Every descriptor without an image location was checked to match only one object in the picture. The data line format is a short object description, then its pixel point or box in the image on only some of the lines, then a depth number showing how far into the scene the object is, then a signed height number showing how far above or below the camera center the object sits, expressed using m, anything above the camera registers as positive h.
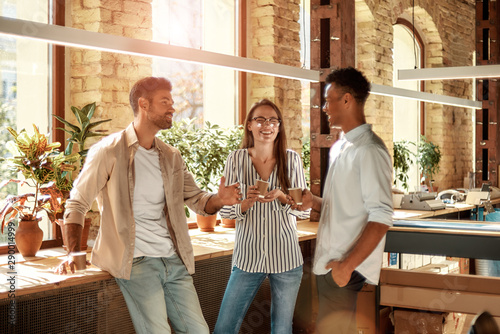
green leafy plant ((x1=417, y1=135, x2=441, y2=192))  8.41 +0.07
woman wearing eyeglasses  2.95 -0.31
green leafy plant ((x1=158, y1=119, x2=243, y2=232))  4.52 +0.11
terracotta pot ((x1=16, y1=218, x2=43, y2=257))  3.47 -0.43
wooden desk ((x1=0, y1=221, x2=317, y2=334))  2.94 -0.76
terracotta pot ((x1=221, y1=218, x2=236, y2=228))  5.02 -0.51
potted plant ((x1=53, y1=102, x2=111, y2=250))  3.61 +0.18
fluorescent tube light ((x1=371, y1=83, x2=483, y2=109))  4.75 +0.62
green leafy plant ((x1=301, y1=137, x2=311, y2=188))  6.45 +0.08
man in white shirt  2.35 -0.19
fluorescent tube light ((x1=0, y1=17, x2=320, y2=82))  2.46 +0.57
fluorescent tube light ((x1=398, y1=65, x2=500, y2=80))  4.95 +0.78
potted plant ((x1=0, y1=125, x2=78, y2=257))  3.37 -0.09
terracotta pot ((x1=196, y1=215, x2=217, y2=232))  4.74 -0.48
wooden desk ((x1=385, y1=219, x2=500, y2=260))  3.74 -0.51
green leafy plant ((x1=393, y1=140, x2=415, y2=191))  7.95 +0.03
